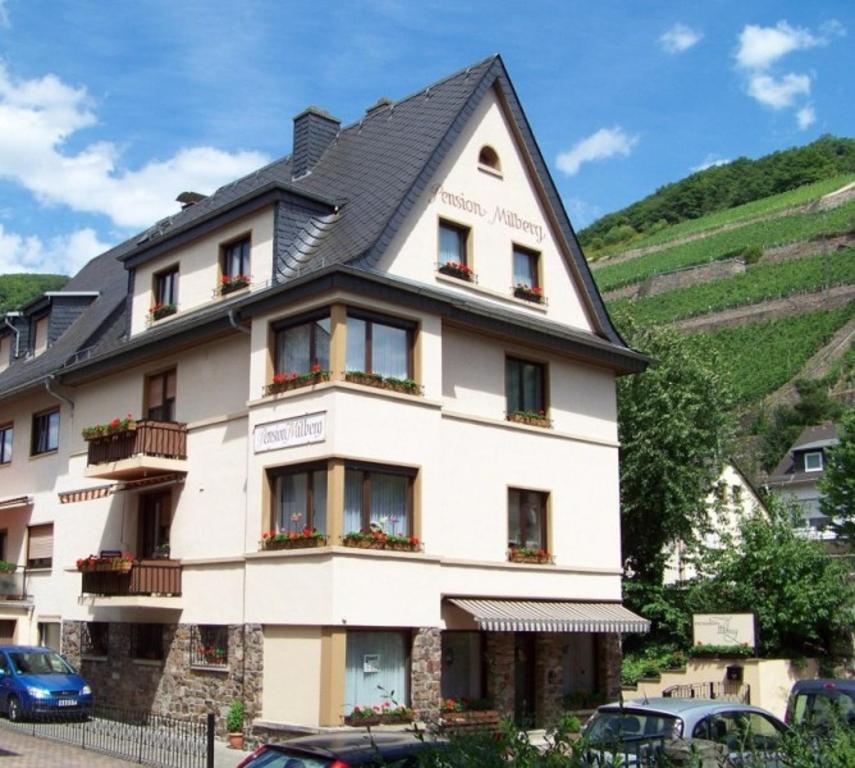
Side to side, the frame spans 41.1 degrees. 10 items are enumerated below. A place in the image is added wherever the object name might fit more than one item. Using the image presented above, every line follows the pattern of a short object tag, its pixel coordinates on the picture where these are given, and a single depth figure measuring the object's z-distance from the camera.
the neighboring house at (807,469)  72.94
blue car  23.69
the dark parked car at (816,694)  15.80
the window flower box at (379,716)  20.27
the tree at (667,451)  33.69
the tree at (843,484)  43.28
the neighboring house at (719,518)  34.38
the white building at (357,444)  21.45
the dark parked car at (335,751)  10.20
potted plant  21.72
